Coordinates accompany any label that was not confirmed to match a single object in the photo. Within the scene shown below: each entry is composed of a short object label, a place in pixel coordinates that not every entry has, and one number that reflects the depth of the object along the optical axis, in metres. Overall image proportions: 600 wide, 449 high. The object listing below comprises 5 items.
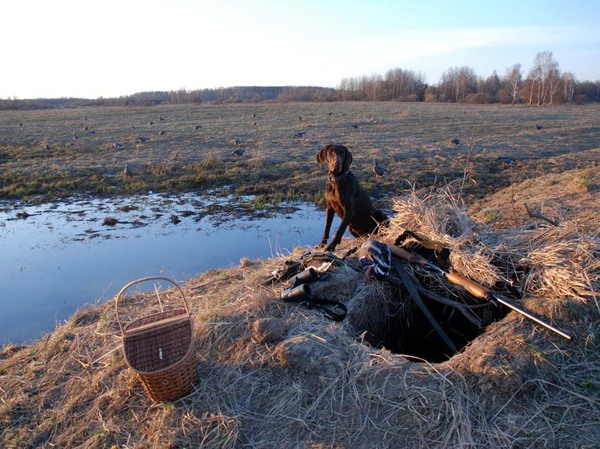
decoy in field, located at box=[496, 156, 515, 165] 13.52
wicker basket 2.93
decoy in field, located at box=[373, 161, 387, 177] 11.88
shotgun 3.14
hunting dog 5.47
